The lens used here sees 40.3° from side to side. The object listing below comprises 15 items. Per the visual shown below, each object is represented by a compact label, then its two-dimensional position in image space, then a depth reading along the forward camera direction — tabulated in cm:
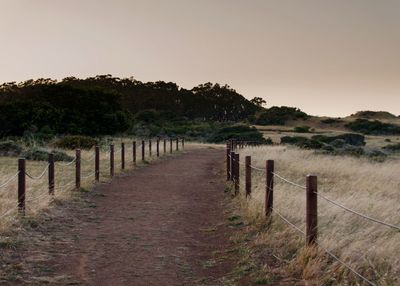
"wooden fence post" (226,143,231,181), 1981
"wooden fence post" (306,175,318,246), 791
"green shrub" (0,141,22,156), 2834
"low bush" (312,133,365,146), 5702
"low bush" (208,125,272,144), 6044
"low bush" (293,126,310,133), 8775
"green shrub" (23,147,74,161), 2582
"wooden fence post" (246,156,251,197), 1294
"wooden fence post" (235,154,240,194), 1509
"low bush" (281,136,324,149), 4383
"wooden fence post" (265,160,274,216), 1060
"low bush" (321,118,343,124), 11028
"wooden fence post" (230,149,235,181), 1668
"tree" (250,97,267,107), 13620
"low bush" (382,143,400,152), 5006
